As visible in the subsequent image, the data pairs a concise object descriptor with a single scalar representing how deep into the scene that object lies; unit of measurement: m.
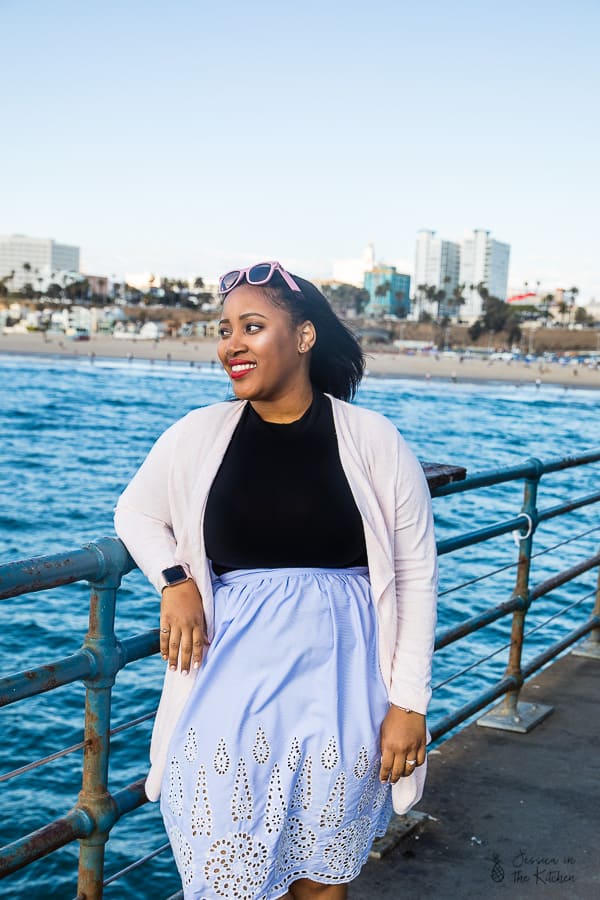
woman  1.84
